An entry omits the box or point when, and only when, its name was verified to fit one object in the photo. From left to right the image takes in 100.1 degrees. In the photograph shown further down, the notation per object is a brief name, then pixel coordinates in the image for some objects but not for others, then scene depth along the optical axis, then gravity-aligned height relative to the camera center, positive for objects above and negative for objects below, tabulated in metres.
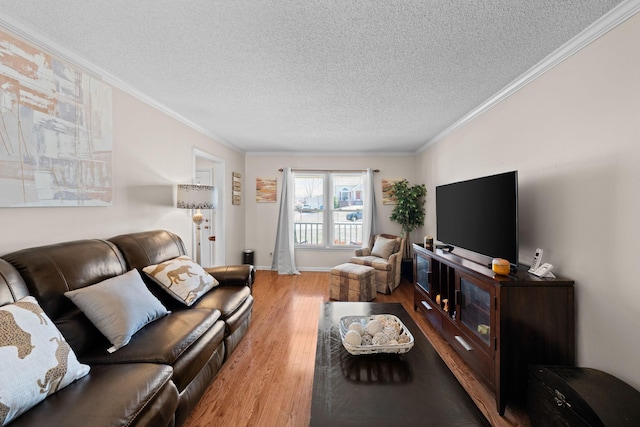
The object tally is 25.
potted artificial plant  4.71 +0.03
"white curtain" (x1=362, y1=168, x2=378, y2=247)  5.21 -0.04
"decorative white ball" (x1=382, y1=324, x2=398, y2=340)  1.59 -0.74
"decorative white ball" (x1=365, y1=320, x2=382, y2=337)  1.66 -0.73
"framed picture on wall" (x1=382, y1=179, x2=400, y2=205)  5.29 +0.37
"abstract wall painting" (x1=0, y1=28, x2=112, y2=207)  1.62 +0.55
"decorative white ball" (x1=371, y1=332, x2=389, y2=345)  1.56 -0.75
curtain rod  5.35 +0.81
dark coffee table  1.09 -0.85
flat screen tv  1.96 -0.04
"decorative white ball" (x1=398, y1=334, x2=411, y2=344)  1.58 -0.76
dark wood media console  1.71 -0.76
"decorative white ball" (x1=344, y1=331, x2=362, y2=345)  1.55 -0.74
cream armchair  4.07 -0.78
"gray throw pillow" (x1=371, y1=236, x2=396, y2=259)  4.51 -0.63
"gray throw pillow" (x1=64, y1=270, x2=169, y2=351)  1.57 -0.60
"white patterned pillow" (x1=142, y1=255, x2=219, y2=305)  2.19 -0.58
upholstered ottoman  3.63 -1.01
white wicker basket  1.52 -0.78
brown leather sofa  1.12 -0.79
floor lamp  2.92 +0.15
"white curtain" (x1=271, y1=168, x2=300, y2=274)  5.23 -0.40
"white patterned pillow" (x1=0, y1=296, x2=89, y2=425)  1.01 -0.63
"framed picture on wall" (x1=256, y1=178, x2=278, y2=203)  5.42 +0.44
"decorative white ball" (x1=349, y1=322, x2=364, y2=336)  1.66 -0.73
